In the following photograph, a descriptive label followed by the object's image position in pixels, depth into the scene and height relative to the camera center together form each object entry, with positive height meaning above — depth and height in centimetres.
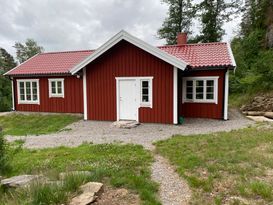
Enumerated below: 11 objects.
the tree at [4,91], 2106 +11
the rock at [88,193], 299 -158
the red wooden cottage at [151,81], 934 +52
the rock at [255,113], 1084 -112
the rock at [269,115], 1028 -115
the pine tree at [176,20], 2252 +813
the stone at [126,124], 913 -146
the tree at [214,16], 2119 +803
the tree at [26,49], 3849 +822
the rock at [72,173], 356 -149
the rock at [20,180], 348 -163
